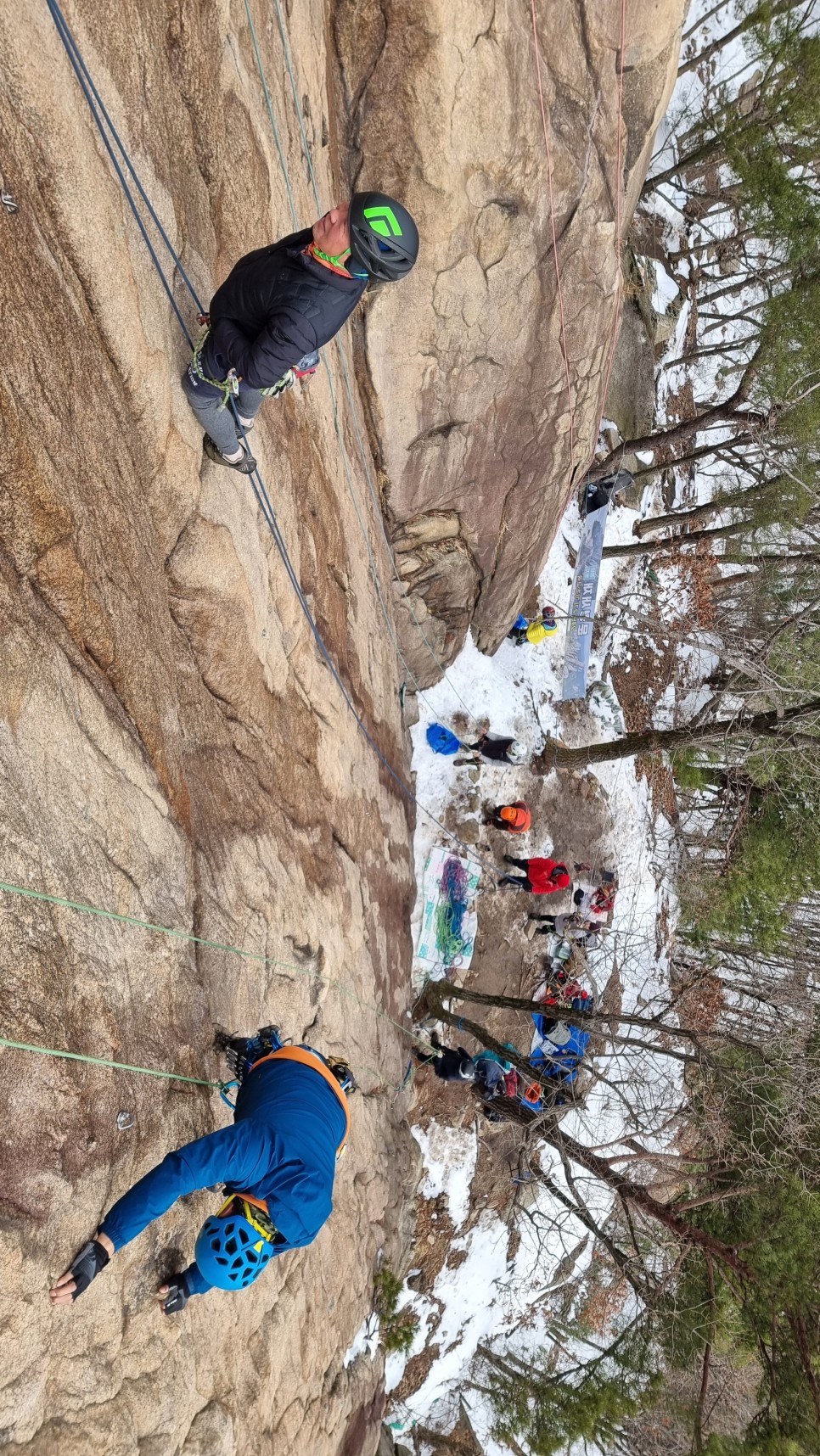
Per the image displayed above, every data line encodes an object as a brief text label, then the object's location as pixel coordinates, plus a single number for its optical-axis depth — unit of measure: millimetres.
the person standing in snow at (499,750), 8930
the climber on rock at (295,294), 3043
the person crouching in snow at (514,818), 8641
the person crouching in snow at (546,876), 8680
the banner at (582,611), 10896
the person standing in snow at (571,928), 9453
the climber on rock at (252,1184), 2930
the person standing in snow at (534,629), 10117
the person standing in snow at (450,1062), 7598
